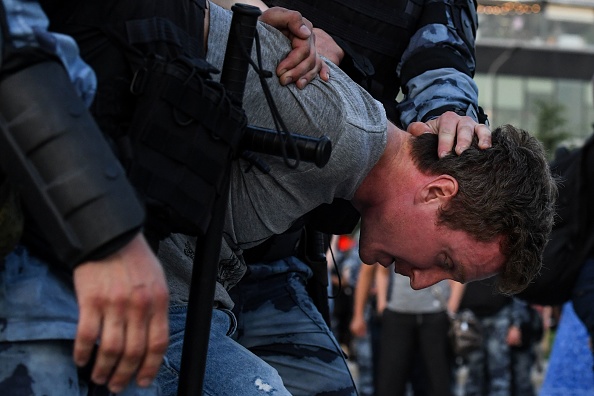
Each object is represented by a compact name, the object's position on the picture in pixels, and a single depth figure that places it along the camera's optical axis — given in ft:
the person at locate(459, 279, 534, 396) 27.25
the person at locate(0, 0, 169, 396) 5.24
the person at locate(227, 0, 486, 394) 10.25
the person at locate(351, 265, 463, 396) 26.08
